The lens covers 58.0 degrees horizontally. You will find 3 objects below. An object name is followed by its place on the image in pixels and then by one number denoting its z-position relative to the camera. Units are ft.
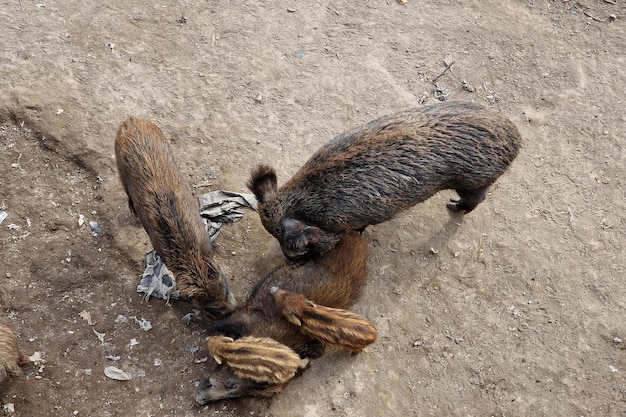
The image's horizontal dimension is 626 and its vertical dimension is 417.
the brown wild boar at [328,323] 16.39
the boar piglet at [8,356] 16.16
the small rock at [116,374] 17.69
